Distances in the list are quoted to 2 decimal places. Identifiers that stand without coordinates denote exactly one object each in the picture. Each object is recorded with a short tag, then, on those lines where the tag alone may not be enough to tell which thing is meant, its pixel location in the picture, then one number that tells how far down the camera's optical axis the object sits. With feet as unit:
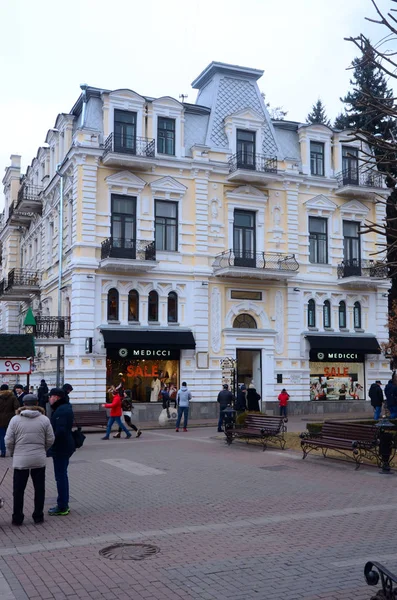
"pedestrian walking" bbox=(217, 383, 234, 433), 78.54
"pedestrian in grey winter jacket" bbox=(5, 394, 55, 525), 30.94
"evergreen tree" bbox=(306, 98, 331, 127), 196.44
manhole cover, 25.69
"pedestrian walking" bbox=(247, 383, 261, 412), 88.38
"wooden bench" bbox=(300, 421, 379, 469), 49.21
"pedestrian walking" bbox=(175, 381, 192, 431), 79.72
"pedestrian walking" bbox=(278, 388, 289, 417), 98.48
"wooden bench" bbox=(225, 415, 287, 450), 59.77
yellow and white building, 99.55
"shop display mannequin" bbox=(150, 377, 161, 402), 102.58
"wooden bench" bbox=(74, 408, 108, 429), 79.65
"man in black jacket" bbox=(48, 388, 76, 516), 32.91
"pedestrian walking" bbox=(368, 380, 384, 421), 86.28
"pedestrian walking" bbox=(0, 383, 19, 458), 52.80
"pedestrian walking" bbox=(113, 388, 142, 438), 73.94
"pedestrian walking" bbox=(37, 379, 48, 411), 90.22
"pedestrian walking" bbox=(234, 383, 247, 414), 83.15
